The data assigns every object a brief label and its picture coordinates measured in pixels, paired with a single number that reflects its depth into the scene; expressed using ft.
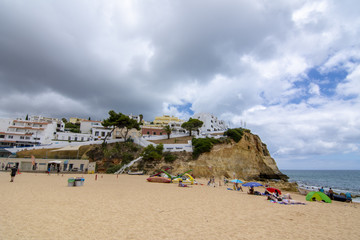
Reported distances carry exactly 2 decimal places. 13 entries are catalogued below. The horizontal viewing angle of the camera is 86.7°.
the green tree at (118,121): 140.56
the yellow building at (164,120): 287.48
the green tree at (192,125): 194.39
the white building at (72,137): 184.03
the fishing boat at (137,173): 113.95
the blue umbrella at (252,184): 54.95
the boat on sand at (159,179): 77.87
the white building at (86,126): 218.38
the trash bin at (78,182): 56.08
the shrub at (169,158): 130.00
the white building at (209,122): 250.16
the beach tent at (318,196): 51.24
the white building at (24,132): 167.30
